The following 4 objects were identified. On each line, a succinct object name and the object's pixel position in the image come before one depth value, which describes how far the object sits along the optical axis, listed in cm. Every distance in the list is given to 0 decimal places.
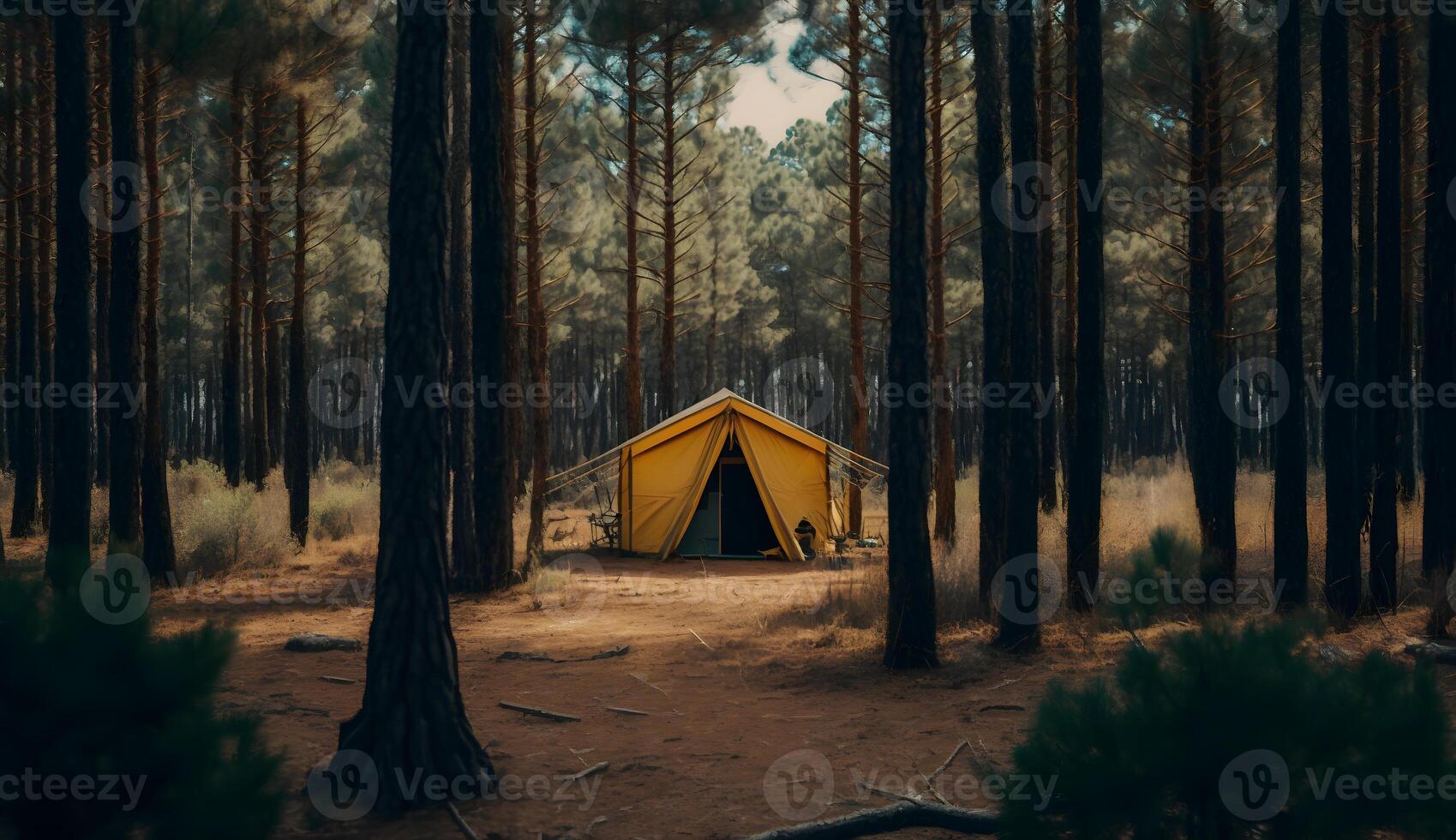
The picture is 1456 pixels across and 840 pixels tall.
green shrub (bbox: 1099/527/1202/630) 891
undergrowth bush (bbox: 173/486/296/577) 1341
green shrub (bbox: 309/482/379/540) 1728
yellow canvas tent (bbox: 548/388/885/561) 1655
